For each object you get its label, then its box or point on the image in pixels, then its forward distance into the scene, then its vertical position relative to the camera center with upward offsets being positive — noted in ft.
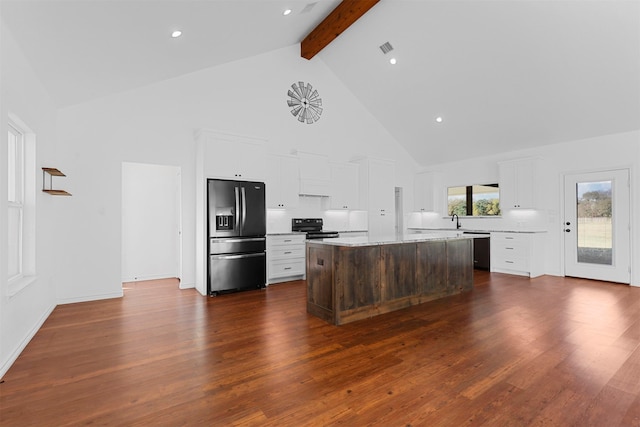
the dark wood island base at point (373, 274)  11.38 -2.43
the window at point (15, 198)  10.09 +0.58
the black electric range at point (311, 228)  19.82 -0.92
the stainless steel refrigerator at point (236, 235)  15.92 -1.09
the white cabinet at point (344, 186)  21.97 +2.00
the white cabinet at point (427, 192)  26.86 +1.82
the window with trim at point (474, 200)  24.04 +1.06
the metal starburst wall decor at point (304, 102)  21.08 +7.61
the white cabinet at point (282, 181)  19.17 +2.02
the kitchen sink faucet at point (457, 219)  26.09 -0.51
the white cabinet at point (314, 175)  20.47 +2.60
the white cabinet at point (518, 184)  20.76 +2.00
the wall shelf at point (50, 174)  11.65 +1.50
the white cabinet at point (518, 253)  19.98 -2.62
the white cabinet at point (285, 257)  18.48 -2.57
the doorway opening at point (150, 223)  19.11 -0.49
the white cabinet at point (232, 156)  16.17 +3.09
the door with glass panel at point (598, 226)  17.94 -0.78
